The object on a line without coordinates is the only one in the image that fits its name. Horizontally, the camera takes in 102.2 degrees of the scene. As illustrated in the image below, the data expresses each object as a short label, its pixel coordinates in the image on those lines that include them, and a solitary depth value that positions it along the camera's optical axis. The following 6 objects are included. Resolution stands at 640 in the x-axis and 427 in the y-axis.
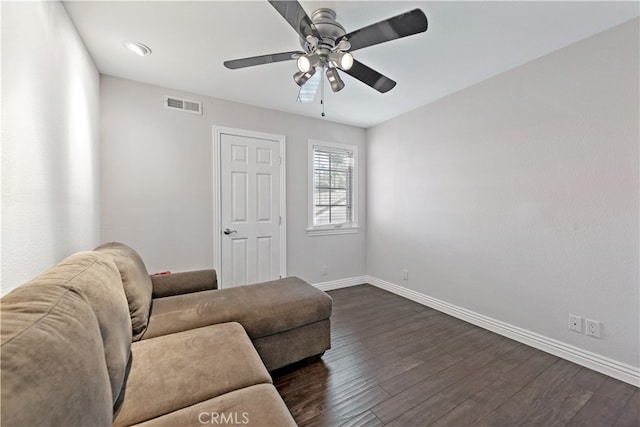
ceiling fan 1.32
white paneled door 3.17
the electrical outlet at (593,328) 1.98
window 3.81
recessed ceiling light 2.08
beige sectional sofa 0.63
